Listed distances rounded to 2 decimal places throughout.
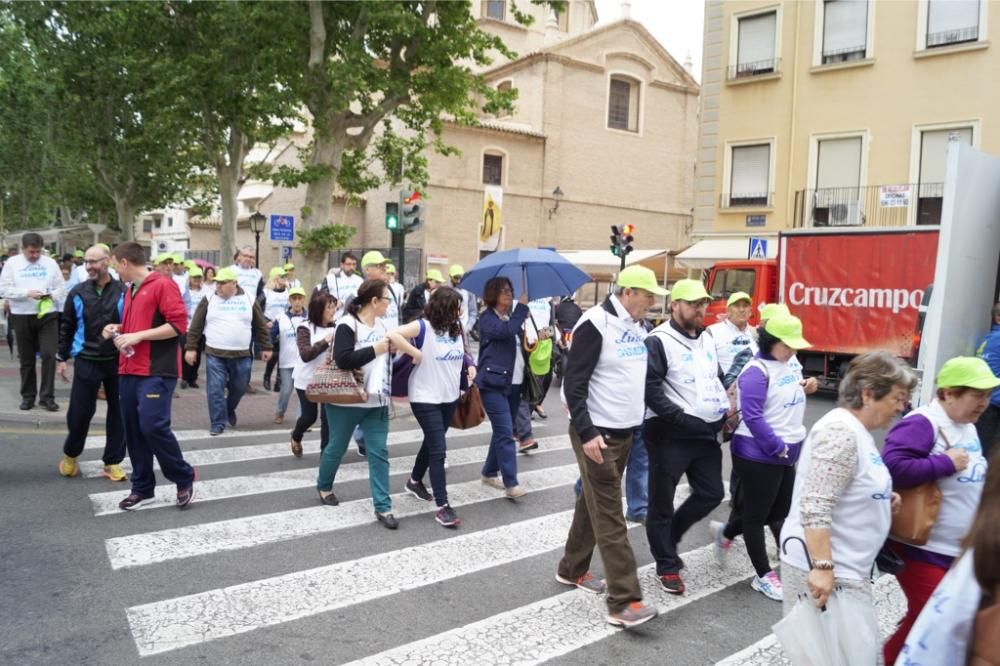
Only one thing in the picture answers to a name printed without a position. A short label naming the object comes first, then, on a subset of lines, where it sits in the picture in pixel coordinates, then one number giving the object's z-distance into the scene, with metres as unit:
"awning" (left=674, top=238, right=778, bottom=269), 23.11
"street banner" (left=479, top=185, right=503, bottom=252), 19.20
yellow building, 20.28
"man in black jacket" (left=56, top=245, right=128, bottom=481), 6.55
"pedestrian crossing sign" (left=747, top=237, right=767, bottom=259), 19.30
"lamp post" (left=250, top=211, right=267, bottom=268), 23.25
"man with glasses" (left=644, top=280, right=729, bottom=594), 4.86
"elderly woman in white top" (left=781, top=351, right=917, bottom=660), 3.03
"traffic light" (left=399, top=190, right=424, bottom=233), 13.73
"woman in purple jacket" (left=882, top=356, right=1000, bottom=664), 3.21
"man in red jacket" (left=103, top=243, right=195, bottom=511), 5.89
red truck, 13.78
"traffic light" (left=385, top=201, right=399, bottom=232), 13.71
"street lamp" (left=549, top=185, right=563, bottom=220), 36.03
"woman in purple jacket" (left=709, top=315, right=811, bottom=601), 4.71
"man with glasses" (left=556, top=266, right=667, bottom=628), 4.32
